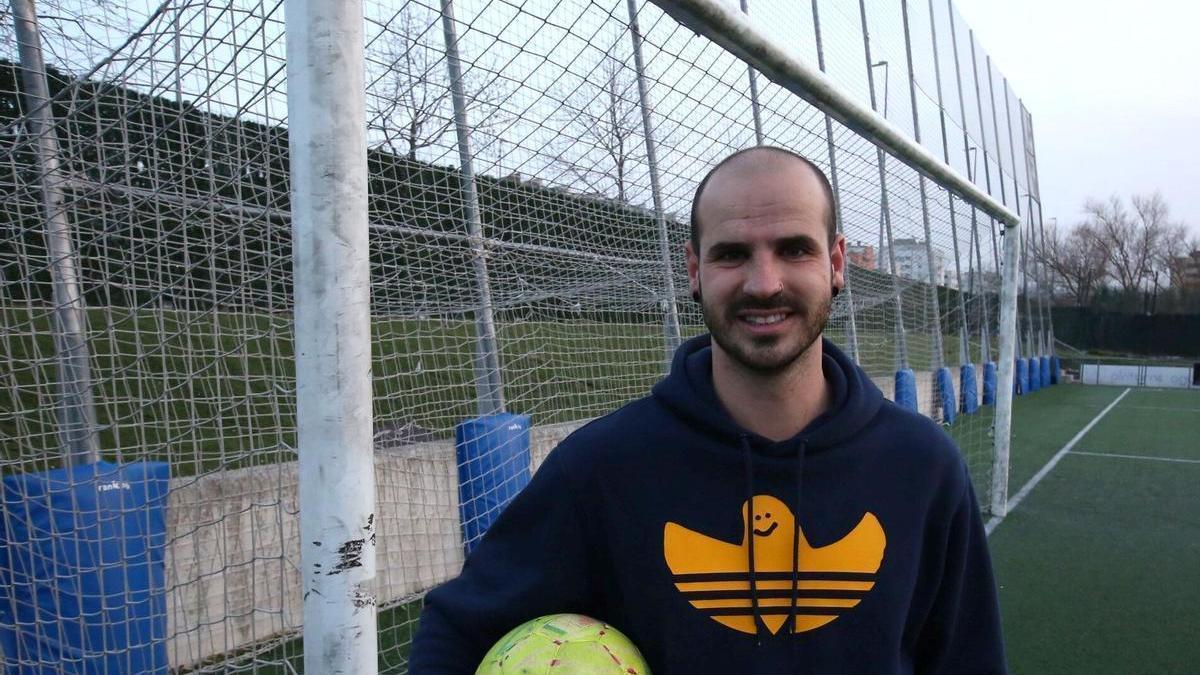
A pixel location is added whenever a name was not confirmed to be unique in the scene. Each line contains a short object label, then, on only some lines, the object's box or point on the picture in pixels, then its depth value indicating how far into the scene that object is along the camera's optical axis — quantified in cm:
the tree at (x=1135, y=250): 4634
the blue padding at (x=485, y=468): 426
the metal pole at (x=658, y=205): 261
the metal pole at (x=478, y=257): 250
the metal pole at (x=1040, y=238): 2742
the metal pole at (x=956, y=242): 933
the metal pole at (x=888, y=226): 479
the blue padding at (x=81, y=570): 282
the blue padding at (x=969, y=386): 1385
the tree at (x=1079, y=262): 4519
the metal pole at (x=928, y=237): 704
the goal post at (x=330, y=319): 135
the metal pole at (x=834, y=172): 386
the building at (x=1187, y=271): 4248
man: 140
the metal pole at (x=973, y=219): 747
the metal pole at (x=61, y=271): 258
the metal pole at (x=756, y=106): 310
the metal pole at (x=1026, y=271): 2314
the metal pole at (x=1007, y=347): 651
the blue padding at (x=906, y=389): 1021
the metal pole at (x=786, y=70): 222
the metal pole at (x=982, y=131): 2099
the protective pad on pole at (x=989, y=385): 1626
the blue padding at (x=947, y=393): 1203
